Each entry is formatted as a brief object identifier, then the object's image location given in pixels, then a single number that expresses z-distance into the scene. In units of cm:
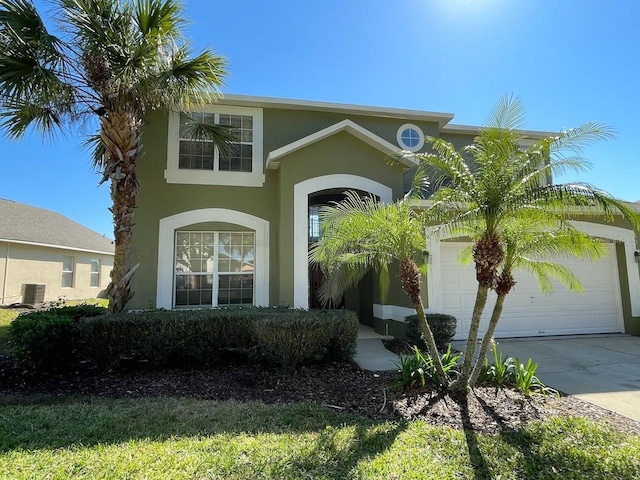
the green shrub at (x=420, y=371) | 589
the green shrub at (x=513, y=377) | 578
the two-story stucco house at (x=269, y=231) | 1046
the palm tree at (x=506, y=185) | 509
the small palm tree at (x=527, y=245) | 550
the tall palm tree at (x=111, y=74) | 753
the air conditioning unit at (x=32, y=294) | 1900
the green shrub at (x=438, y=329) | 880
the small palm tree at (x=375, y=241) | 589
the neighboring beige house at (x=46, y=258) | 1877
